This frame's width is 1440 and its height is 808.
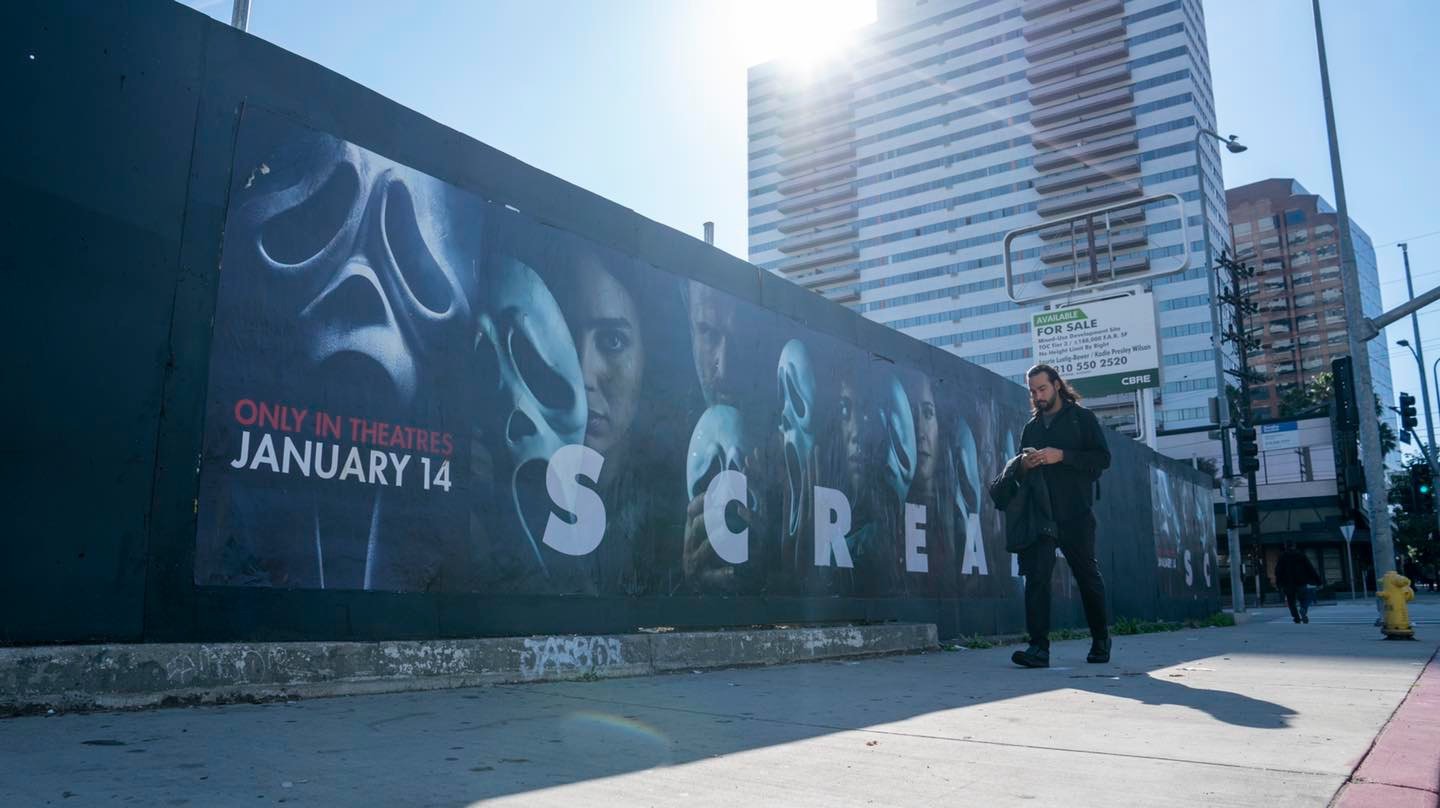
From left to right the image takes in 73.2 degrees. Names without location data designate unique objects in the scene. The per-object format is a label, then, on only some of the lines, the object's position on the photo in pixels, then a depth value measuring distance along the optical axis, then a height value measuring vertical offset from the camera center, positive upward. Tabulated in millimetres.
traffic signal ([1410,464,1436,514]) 18859 +1710
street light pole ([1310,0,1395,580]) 12562 +1967
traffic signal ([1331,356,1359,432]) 14953 +2887
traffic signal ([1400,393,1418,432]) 21609 +3729
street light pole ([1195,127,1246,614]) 20109 +2241
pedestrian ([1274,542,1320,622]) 17547 +22
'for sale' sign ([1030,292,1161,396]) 19172 +4743
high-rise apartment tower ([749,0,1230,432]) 86875 +42390
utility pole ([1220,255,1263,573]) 20781 +7027
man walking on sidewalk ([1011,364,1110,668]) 6387 +593
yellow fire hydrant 9734 -284
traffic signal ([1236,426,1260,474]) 20641 +2760
